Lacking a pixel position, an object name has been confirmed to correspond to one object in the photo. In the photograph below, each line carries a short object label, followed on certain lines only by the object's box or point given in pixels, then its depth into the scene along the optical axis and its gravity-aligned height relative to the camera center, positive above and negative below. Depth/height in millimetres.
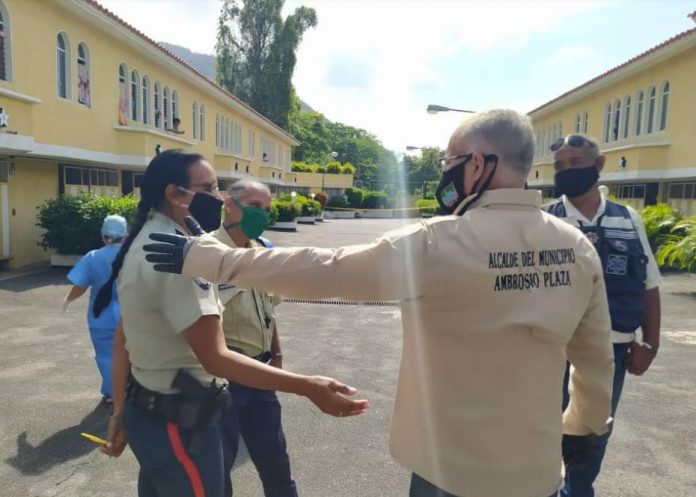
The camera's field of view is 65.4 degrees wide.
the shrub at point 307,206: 31484 -837
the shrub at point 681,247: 11406 -943
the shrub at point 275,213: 23911 -983
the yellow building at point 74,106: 11312 +2106
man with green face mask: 2723 -814
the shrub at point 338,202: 50844 -834
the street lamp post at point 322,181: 48562 +1061
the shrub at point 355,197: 54125 -315
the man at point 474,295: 1486 -274
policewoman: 1787 -605
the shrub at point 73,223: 11625 -827
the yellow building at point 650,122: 17125 +3021
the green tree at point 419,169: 82562 +4384
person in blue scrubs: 4785 -963
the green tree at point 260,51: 41312 +10807
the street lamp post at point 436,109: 18634 +3015
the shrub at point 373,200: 55406 -588
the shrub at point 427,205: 51688 -851
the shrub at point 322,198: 43591 -439
